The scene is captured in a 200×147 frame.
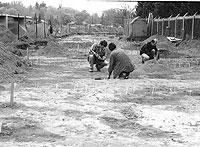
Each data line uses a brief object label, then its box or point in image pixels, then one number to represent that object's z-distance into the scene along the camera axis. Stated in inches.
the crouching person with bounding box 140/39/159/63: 616.1
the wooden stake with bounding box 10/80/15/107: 274.8
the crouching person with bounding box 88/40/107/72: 557.6
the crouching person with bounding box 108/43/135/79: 445.8
